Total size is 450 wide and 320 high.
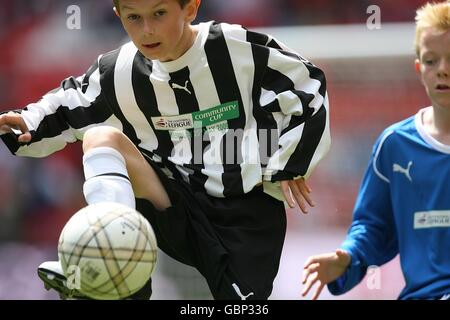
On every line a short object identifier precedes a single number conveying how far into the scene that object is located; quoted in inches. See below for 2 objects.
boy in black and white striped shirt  249.4
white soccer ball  204.7
